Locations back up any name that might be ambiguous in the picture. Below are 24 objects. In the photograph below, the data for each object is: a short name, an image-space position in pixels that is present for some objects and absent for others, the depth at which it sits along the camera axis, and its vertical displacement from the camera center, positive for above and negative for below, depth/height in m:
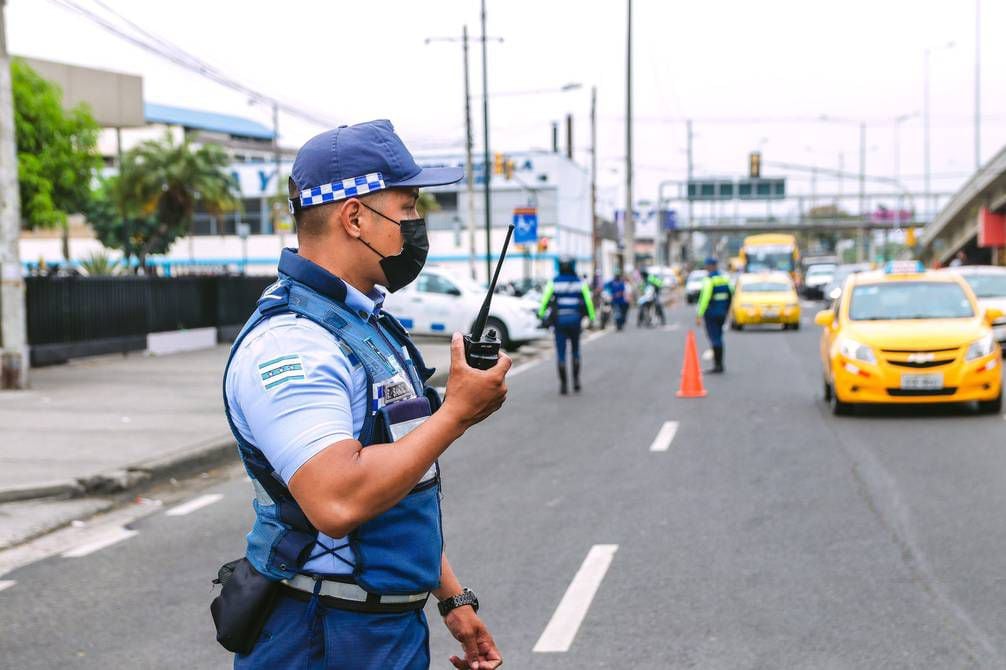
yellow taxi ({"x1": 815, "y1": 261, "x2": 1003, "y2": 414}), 13.13 -1.24
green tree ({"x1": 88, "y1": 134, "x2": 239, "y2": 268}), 39.94 +2.00
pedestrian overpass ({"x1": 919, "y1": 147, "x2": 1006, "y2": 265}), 45.52 +0.59
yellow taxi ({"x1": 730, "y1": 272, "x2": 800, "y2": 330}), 34.88 -1.86
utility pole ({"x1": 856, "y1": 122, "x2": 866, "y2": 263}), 93.72 +6.14
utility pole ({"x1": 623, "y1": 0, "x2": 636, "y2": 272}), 54.50 +2.40
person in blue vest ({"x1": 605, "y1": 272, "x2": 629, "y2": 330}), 36.72 -1.73
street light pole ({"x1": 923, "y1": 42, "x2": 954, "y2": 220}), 65.90 +6.38
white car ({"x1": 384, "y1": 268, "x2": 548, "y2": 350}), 27.39 -1.43
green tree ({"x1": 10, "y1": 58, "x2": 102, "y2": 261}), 24.78 +2.01
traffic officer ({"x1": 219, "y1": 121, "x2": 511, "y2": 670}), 2.29 -0.34
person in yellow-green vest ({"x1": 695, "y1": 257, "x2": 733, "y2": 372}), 19.22 -0.94
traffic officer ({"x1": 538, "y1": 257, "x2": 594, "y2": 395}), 16.70 -0.86
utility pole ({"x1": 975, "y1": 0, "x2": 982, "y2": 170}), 51.83 +6.22
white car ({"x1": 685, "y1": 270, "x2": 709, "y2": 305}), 62.75 -2.39
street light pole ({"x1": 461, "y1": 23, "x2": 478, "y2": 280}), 39.50 +3.50
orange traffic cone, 16.58 -1.87
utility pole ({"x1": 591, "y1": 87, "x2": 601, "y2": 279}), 61.59 +4.30
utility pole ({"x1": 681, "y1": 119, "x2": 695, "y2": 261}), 104.19 -0.43
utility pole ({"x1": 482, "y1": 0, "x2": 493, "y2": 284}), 39.47 +4.25
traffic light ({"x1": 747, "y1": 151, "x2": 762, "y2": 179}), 55.16 +3.26
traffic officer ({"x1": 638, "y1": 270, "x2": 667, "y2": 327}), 39.64 -2.05
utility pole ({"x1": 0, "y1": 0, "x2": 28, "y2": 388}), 15.58 -0.18
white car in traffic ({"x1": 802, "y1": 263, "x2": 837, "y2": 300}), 64.38 -2.20
